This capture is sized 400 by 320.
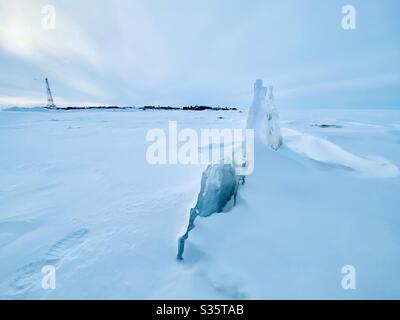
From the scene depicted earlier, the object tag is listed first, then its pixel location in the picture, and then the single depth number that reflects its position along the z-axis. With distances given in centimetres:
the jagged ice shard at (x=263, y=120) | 405
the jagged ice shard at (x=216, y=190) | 272
